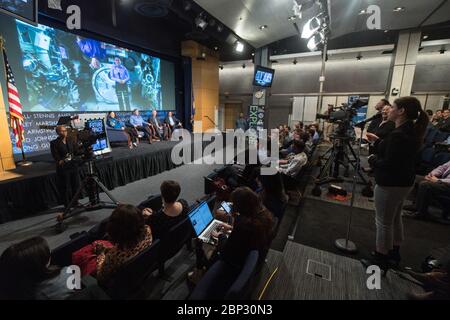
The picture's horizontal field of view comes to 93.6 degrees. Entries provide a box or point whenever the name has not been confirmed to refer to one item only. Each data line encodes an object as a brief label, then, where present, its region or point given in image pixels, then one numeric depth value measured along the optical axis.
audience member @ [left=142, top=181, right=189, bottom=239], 1.80
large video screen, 4.40
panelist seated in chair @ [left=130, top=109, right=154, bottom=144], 6.50
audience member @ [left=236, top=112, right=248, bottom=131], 9.20
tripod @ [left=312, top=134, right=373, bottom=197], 3.96
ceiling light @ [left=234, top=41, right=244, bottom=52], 7.22
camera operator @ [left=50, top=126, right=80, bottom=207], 3.05
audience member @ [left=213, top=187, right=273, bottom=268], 1.39
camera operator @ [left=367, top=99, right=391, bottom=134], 2.90
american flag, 3.50
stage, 2.94
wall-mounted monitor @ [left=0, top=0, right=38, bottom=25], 2.74
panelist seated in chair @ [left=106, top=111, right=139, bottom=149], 5.82
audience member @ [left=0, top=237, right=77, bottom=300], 1.06
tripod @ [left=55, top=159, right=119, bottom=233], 2.88
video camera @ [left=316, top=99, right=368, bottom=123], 3.88
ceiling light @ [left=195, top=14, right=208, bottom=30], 5.36
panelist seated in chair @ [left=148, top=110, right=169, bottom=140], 7.07
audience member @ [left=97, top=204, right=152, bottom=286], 1.38
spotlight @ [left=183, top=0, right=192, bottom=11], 4.90
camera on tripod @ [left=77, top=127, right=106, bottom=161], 2.96
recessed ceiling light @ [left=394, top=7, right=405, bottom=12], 5.37
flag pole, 3.49
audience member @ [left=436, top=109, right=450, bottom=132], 4.72
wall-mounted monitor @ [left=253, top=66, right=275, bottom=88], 7.30
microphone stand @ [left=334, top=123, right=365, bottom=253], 2.35
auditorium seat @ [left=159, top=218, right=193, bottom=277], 1.64
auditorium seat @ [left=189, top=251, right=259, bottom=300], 1.00
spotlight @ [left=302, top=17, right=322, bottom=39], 4.30
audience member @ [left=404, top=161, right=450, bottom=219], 2.94
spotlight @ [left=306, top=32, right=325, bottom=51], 4.97
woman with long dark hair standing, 1.68
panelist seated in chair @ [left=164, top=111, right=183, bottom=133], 7.64
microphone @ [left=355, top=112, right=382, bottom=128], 2.27
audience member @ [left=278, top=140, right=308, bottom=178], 3.47
